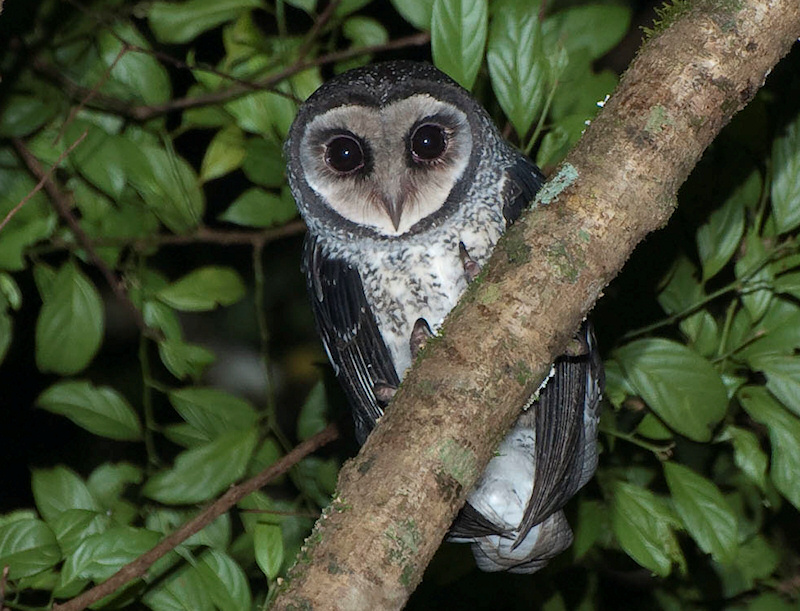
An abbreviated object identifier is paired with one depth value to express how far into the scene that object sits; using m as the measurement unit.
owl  4.58
